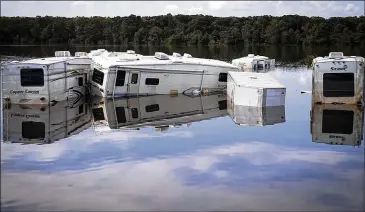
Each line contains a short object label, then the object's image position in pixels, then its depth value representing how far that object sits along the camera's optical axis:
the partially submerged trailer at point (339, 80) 26.28
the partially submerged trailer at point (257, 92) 26.12
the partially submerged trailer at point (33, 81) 27.33
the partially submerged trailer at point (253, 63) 40.38
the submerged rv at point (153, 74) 30.31
